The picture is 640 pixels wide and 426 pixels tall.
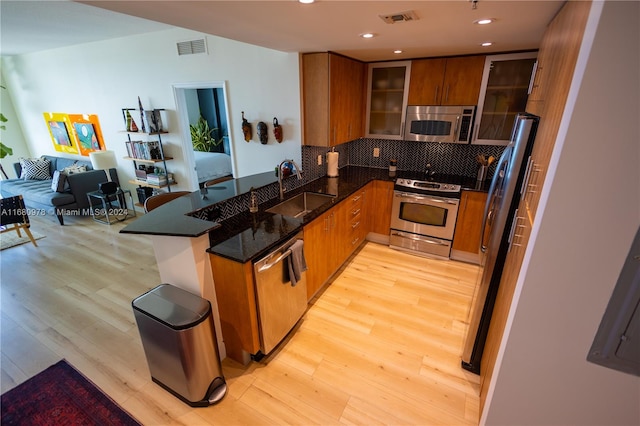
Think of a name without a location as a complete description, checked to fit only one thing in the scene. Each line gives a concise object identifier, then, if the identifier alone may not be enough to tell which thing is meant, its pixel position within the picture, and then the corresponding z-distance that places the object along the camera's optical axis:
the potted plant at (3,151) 4.33
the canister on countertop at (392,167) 3.88
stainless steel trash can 1.69
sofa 4.83
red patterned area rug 1.79
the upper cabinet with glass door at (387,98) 3.49
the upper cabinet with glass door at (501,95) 2.92
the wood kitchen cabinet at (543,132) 1.04
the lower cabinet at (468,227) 3.20
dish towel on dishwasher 2.13
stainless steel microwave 3.23
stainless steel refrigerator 1.60
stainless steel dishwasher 1.94
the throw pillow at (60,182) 4.86
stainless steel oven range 3.33
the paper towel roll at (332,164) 3.68
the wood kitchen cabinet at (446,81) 3.10
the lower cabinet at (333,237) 2.57
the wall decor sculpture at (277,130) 3.39
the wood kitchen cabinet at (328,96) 2.95
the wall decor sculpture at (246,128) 3.64
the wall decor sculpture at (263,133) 3.51
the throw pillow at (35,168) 5.66
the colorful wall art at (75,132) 5.15
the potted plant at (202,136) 6.65
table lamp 4.61
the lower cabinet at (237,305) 1.84
